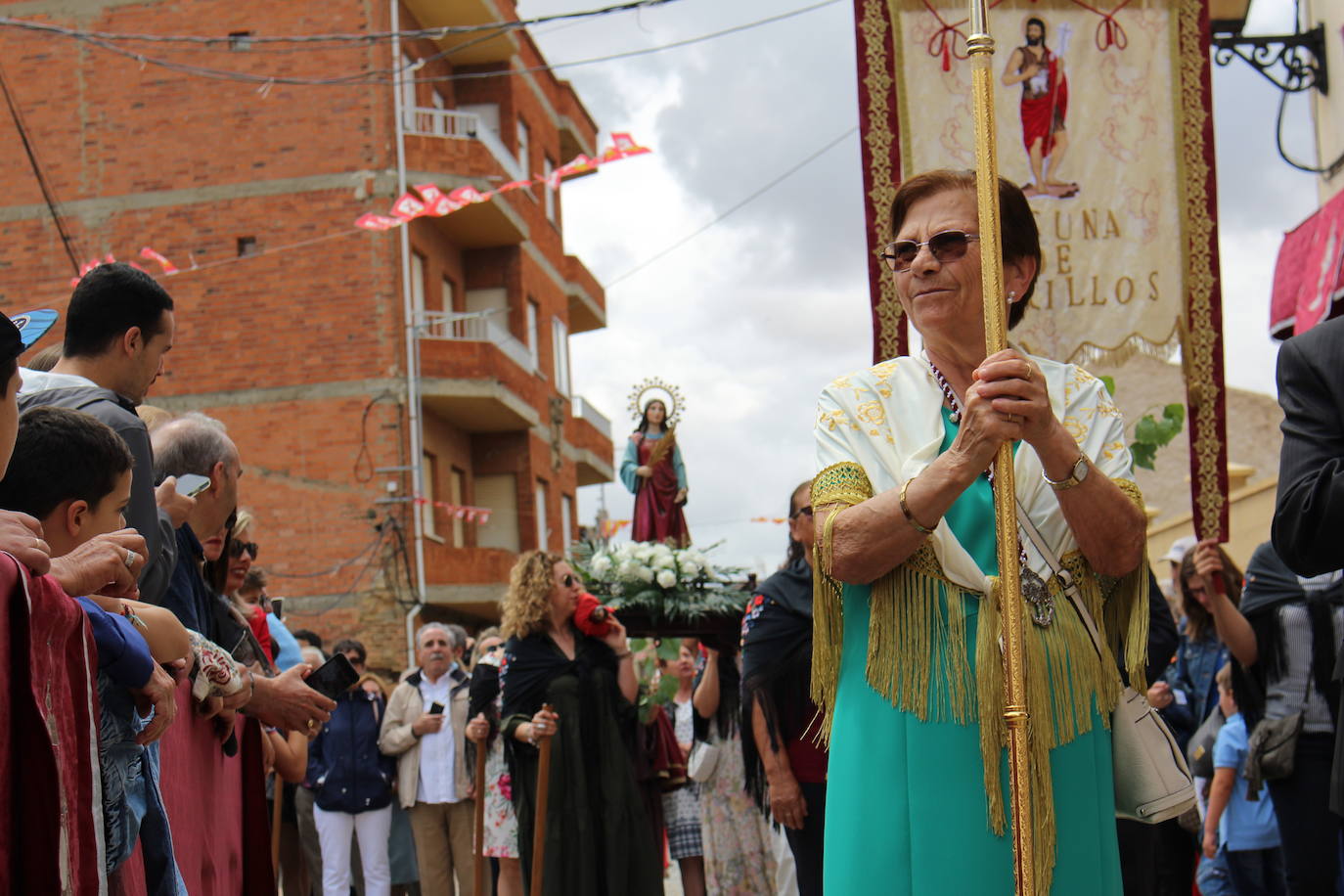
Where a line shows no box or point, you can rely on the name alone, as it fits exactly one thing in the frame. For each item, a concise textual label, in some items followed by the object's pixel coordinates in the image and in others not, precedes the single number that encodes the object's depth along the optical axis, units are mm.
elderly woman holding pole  3203
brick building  28094
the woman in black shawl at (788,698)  7551
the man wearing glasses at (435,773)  12656
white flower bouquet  10016
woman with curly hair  9500
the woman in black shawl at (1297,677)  7055
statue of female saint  14836
